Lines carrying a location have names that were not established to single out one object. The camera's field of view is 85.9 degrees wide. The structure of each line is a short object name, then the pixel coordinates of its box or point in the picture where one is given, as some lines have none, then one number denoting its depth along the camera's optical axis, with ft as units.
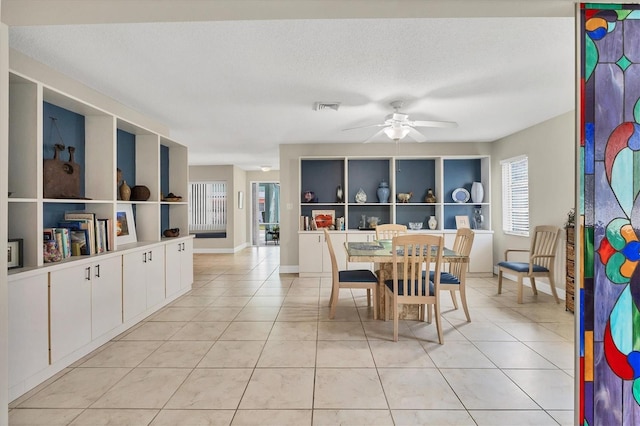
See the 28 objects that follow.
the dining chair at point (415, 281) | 10.44
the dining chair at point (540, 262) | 14.79
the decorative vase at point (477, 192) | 21.47
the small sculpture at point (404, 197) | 21.84
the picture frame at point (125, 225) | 13.59
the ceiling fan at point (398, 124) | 13.06
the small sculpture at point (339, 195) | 22.12
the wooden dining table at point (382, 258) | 11.43
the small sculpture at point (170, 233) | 16.28
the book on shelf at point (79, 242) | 10.21
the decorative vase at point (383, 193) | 21.58
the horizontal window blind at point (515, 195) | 18.67
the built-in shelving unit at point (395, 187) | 21.52
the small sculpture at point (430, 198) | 21.89
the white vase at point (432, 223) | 21.67
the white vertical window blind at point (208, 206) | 33.30
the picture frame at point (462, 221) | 21.45
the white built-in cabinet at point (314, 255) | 20.67
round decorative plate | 21.83
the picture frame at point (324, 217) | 22.15
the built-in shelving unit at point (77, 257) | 8.01
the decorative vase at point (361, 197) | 21.83
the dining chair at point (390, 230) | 17.63
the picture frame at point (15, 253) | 8.05
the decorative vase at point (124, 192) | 13.33
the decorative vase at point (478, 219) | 21.88
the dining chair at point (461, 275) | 11.76
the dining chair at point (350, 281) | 12.42
